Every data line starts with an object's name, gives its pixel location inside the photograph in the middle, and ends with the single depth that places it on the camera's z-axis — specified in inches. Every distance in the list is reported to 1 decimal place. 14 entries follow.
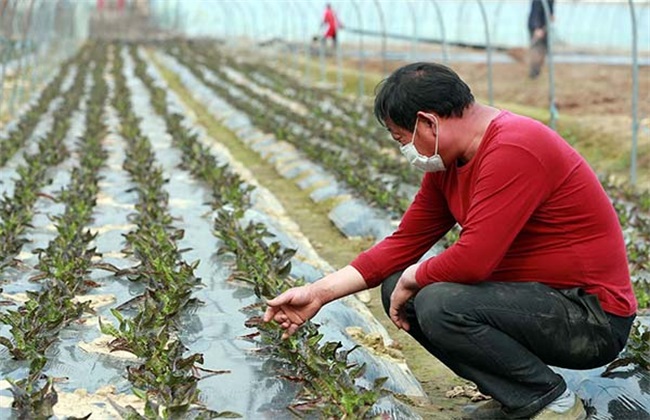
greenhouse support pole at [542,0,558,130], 380.2
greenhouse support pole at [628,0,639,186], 337.4
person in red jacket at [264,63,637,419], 123.5
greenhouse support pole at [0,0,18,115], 502.5
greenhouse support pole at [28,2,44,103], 681.0
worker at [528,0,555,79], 679.1
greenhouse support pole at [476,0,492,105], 448.5
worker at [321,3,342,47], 885.8
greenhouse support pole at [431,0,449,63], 518.0
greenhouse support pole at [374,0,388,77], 633.6
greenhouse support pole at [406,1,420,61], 653.6
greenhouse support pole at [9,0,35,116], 526.6
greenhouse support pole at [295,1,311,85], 783.9
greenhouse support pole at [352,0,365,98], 632.5
